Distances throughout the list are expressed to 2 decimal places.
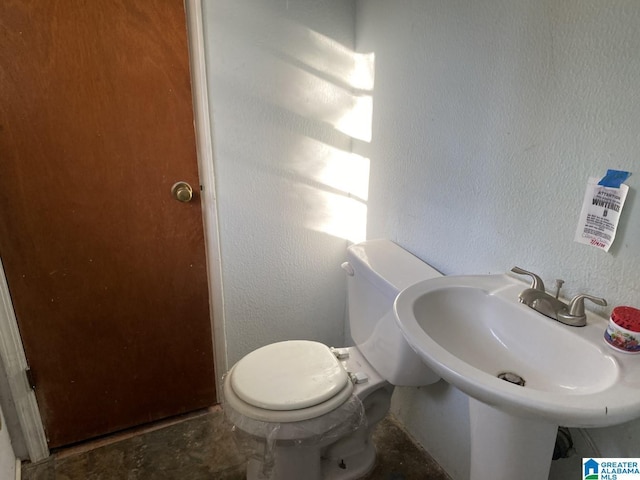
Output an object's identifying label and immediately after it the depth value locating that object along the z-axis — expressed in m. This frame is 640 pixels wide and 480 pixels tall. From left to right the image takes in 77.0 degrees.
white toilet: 1.12
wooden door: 1.19
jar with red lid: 0.73
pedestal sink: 0.65
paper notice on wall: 0.82
